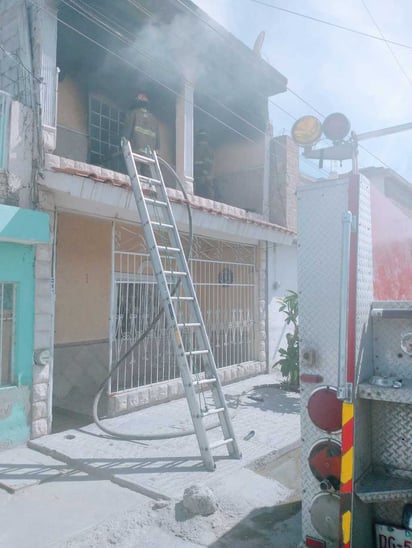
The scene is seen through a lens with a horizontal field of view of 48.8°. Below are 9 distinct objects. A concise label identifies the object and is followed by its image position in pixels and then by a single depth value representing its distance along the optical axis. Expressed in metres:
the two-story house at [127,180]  5.56
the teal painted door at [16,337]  5.04
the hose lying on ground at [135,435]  5.29
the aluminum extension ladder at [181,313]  4.40
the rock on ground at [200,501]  3.60
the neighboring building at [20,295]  5.00
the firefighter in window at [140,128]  8.27
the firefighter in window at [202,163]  10.22
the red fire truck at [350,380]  2.42
